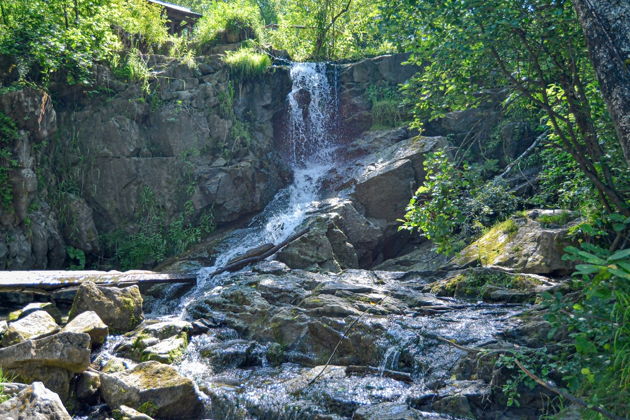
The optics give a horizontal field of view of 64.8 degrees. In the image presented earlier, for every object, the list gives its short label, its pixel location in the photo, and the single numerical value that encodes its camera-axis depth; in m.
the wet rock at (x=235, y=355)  6.72
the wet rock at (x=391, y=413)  4.46
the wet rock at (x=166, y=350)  6.74
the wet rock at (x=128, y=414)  4.99
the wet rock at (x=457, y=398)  4.64
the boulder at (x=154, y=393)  5.32
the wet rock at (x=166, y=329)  7.35
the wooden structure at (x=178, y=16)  19.16
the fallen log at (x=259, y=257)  11.27
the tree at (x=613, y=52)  3.37
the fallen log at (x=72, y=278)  8.49
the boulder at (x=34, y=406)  3.91
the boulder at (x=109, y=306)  7.59
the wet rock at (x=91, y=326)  6.68
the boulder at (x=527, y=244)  7.89
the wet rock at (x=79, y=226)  12.45
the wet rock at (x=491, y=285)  7.36
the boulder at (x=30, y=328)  6.18
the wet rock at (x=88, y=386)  5.58
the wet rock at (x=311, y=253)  11.28
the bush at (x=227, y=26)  17.02
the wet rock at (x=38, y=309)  7.25
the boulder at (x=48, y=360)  5.43
